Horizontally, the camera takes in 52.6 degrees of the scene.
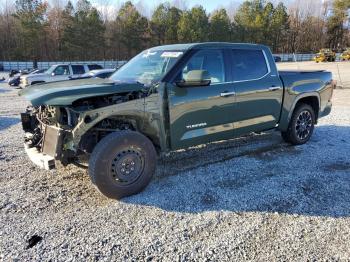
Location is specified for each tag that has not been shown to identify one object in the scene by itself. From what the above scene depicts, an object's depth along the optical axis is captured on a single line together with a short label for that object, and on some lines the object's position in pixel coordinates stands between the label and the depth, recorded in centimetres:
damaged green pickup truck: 412
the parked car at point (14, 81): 2512
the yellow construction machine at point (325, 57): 5378
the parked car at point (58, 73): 1931
